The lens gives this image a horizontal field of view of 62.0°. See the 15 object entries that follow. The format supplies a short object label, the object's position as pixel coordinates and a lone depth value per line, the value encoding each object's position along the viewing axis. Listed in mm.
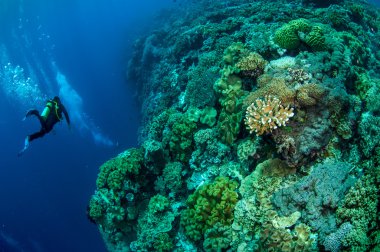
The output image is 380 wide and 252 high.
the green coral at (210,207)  6164
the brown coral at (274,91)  5851
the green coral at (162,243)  6984
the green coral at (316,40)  7242
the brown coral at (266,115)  5539
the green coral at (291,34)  7527
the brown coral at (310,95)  5727
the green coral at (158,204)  7555
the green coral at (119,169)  8227
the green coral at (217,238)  5832
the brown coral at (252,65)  7172
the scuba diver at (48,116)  5785
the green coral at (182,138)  8008
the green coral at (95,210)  8445
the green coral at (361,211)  4352
